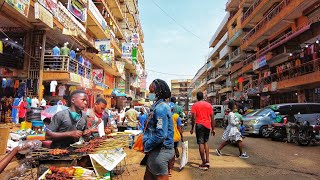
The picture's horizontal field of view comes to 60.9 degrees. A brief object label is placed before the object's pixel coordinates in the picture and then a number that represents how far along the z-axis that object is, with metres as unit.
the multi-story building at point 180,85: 131.50
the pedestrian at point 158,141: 3.36
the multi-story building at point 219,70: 46.50
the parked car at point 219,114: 23.90
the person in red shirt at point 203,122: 6.81
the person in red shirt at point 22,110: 11.55
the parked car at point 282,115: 14.48
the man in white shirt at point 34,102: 11.98
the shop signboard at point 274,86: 23.36
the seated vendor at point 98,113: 5.90
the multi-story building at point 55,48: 11.88
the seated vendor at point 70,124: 3.70
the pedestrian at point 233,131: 8.29
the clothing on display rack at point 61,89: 14.65
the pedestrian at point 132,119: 11.19
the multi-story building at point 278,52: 18.97
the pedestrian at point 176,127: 6.21
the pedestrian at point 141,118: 11.67
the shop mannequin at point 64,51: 14.07
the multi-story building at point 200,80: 71.75
